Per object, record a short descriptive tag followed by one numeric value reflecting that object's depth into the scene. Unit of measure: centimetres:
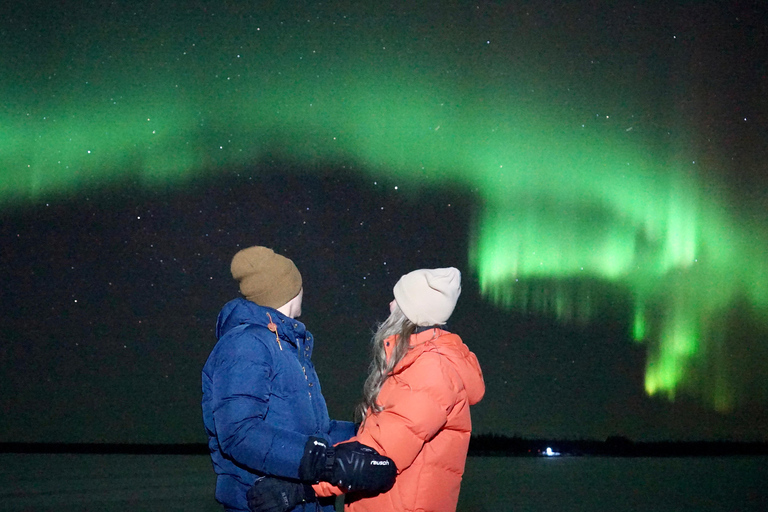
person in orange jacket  136
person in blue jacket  132
